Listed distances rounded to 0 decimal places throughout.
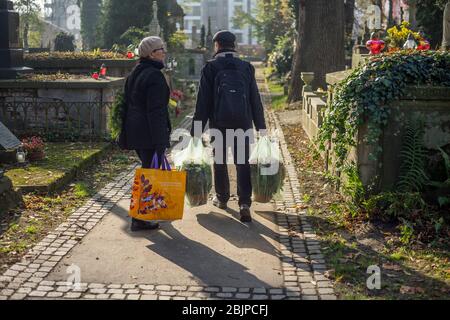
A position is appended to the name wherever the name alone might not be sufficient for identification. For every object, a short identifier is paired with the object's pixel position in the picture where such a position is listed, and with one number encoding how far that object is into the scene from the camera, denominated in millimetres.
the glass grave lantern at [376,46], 8656
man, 6434
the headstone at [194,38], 55006
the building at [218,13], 105500
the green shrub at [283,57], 31736
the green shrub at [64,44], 27344
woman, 6016
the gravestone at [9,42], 11992
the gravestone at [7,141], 8592
